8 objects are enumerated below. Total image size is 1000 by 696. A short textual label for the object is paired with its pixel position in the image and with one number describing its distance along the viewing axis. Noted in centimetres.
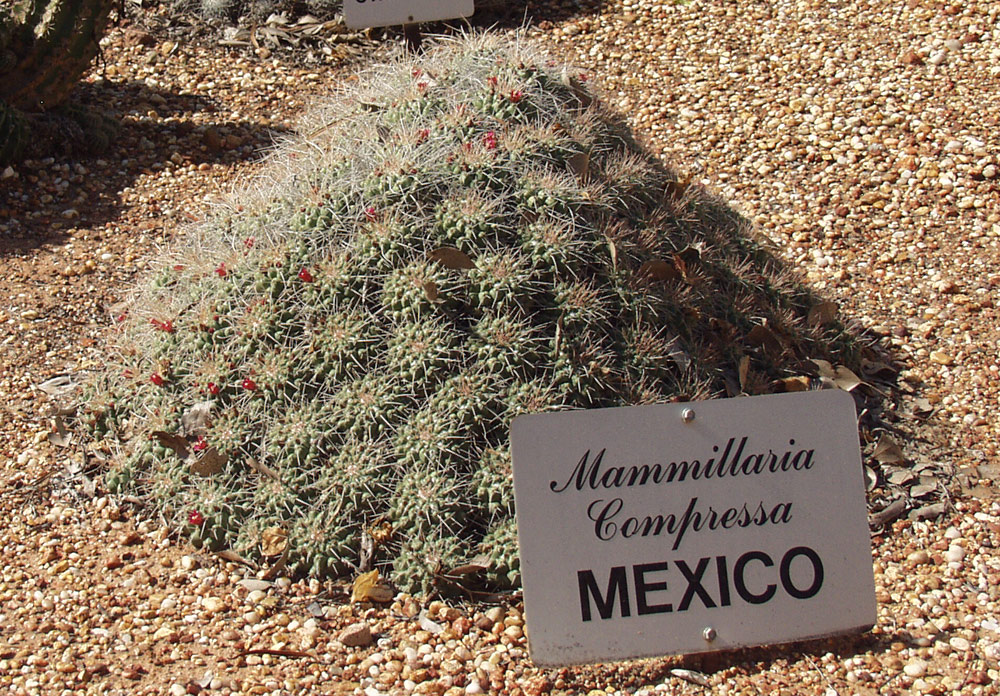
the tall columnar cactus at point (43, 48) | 538
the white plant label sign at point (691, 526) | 248
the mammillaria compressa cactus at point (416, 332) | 302
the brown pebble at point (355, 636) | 277
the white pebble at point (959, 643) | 268
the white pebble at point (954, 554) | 308
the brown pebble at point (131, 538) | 321
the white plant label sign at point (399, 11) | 490
